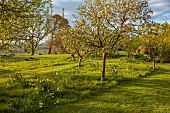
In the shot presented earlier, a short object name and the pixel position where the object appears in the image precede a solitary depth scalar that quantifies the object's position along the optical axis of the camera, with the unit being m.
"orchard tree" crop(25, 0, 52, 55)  19.39
